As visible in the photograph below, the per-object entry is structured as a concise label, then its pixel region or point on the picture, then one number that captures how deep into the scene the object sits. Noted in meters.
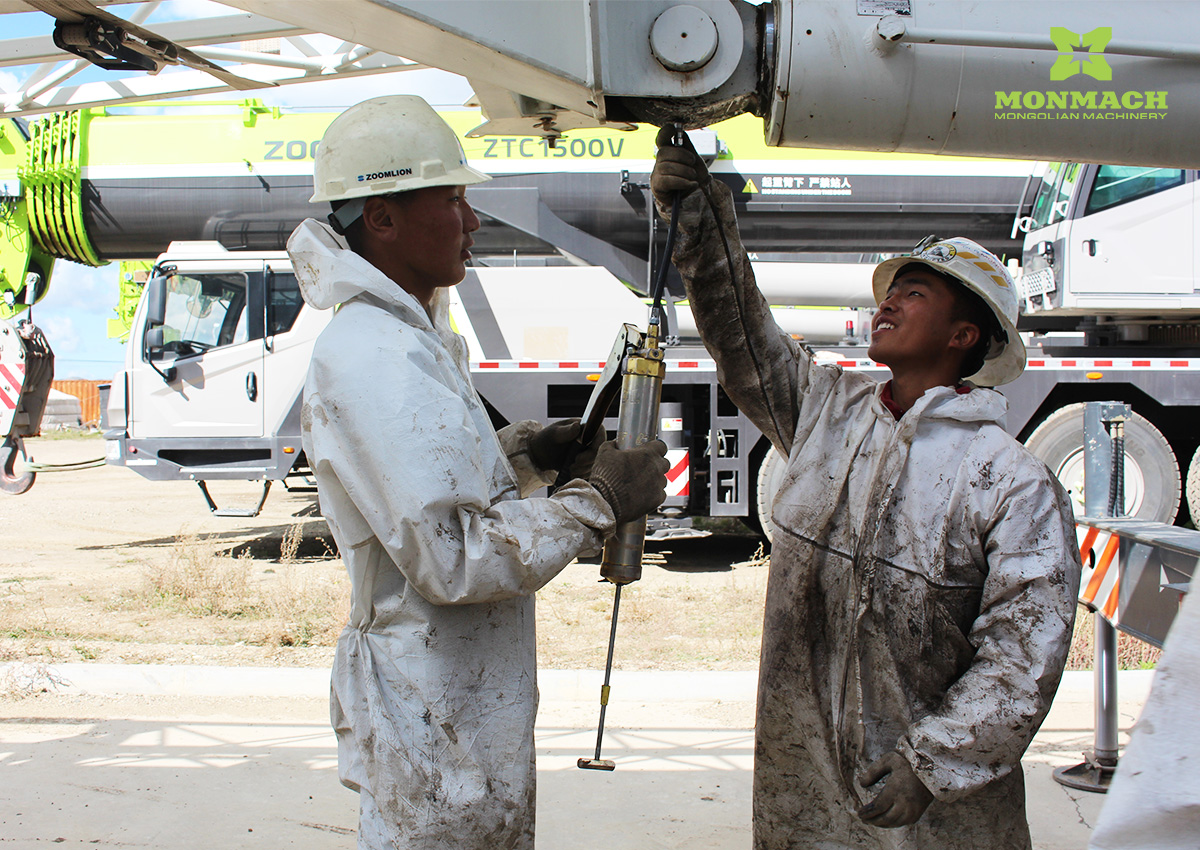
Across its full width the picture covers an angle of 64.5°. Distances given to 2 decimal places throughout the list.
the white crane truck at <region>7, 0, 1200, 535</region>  1.58
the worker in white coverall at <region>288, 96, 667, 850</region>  1.49
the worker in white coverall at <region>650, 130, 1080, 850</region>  1.72
